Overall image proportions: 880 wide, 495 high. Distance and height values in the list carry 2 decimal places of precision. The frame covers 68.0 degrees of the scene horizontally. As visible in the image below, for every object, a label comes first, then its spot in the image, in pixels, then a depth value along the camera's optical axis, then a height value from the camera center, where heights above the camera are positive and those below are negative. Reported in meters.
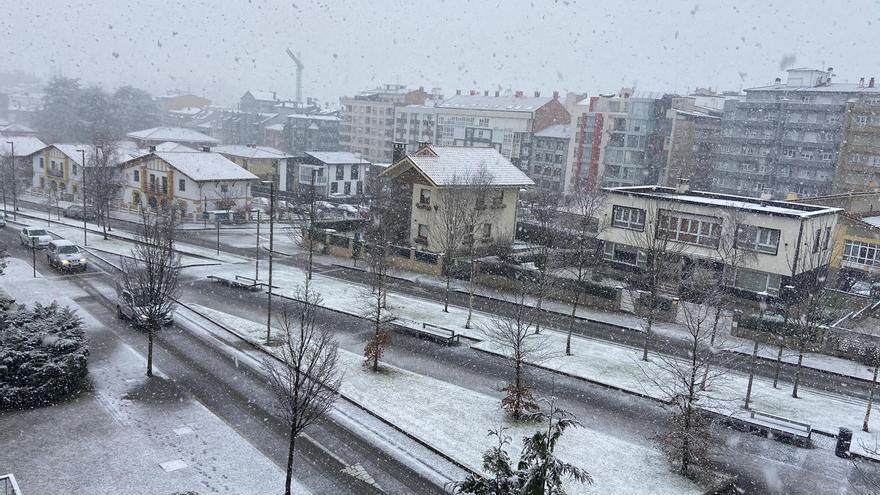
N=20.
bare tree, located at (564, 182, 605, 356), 38.64 -2.51
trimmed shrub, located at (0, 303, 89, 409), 19.11 -6.15
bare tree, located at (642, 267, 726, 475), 16.89 -5.98
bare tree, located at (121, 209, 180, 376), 21.97 -4.13
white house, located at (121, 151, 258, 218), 56.03 -1.38
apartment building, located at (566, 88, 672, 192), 73.94 +6.71
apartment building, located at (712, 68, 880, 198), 67.06 +7.97
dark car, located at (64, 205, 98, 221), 56.62 -4.80
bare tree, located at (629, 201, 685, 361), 28.62 -2.85
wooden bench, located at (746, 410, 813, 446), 19.09 -6.43
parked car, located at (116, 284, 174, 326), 23.69 -6.03
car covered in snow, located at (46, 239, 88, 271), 35.84 -5.56
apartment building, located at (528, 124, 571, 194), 83.88 +4.58
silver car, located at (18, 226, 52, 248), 41.50 -5.25
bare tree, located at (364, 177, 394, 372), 23.27 -3.66
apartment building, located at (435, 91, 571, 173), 88.31 +9.50
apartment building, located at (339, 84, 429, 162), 108.62 +10.15
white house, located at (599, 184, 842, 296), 34.59 -1.40
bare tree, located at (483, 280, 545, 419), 19.73 -6.21
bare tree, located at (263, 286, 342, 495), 14.84 -5.24
